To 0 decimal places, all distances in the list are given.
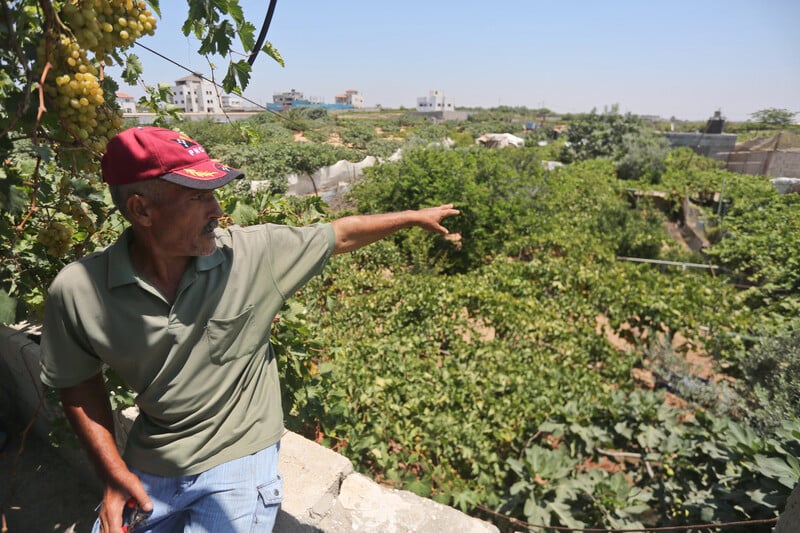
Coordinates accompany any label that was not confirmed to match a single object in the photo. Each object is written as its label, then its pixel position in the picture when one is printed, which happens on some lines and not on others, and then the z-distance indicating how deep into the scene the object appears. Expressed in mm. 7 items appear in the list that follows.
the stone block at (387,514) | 1798
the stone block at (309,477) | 1762
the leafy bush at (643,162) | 17000
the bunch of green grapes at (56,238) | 1594
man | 1219
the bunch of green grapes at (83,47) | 1203
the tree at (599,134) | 23938
